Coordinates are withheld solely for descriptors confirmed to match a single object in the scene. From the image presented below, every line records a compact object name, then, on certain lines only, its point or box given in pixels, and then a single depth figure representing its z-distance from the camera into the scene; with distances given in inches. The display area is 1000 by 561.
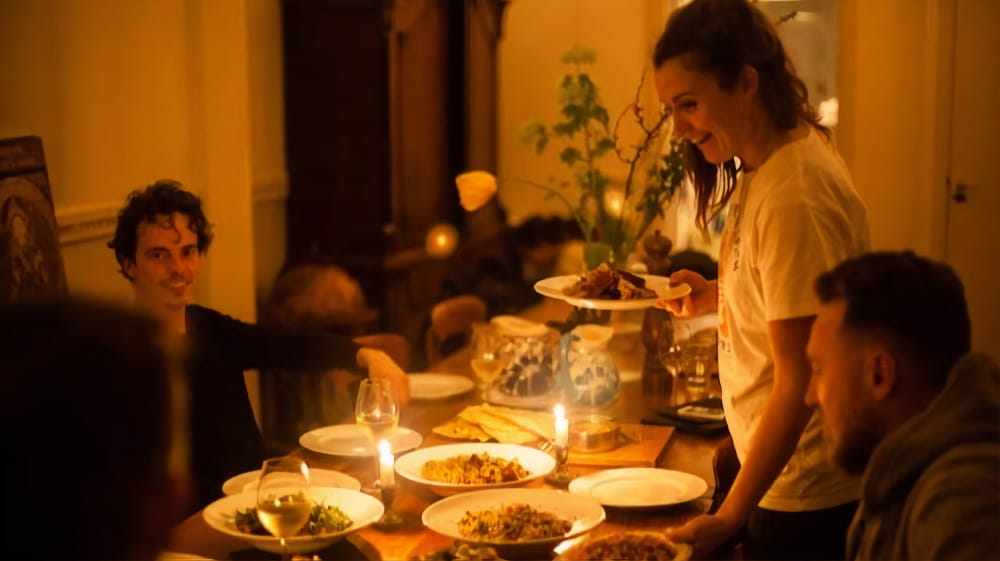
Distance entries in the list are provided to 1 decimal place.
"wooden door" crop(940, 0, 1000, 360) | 191.9
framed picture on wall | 108.4
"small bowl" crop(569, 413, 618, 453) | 93.9
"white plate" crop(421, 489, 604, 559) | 75.4
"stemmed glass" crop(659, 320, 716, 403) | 115.3
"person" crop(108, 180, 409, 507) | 104.9
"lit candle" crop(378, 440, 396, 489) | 80.6
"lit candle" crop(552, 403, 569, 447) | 87.0
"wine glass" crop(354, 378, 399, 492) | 85.4
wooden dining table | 76.3
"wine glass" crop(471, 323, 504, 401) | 107.5
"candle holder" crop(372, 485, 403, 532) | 79.1
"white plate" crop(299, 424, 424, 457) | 95.0
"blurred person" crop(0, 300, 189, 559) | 34.5
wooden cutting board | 91.4
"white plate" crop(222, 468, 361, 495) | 84.4
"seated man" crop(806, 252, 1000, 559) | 56.4
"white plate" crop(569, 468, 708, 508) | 82.0
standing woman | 72.5
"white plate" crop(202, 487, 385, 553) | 73.0
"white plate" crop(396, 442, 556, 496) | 86.2
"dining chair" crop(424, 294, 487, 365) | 152.6
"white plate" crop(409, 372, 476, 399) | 112.3
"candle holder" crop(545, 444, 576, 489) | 86.9
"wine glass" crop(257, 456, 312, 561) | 71.0
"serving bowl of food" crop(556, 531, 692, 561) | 69.1
